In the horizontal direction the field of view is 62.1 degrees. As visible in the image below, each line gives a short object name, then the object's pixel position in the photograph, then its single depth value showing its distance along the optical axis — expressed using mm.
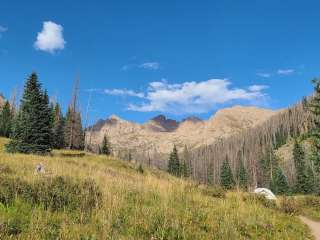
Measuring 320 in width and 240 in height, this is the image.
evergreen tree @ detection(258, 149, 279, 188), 79762
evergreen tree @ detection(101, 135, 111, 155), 68010
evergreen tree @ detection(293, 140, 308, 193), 55840
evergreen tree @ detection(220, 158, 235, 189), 72833
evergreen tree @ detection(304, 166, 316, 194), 55629
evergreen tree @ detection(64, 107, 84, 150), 55310
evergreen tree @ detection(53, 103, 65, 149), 55958
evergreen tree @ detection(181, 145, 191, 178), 75534
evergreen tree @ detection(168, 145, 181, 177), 76496
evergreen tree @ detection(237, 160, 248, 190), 73908
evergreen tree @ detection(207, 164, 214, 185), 87856
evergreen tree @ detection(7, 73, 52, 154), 29155
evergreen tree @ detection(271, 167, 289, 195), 59081
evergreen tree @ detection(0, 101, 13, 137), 57804
